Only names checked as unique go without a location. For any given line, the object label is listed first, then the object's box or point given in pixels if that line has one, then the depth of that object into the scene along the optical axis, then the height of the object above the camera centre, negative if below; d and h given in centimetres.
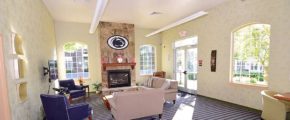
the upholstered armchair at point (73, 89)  492 -119
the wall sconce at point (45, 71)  385 -38
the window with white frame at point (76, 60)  642 -16
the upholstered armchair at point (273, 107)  274 -108
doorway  603 -42
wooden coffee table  536 -129
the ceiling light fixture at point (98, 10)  303 +112
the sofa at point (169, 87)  459 -106
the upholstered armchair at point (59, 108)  274 -103
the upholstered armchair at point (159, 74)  754 -98
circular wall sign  657 +66
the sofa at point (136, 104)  306 -108
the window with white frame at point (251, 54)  385 +1
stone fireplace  642 +1
